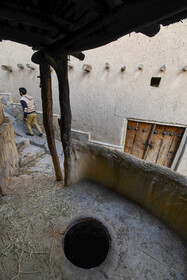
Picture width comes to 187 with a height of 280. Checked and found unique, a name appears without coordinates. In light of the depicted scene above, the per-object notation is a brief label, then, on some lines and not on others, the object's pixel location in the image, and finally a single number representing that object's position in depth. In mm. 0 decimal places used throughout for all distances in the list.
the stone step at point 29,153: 3150
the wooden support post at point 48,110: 1806
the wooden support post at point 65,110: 1621
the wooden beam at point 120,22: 601
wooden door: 3581
